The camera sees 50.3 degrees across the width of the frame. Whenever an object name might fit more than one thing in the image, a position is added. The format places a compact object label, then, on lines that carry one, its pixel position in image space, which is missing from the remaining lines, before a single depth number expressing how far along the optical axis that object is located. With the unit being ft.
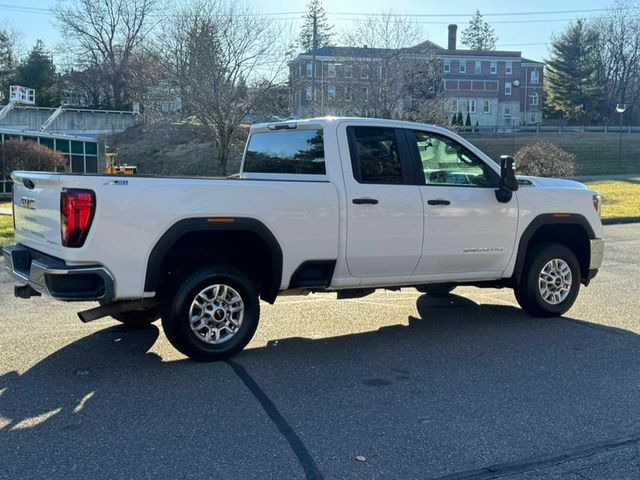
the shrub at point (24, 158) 91.97
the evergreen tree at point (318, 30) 234.44
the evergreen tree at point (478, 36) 361.71
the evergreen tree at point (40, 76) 231.50
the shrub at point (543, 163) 93.35
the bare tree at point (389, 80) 118.01
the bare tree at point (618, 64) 255.29
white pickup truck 16.83
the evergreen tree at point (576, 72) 263.08
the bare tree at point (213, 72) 107.76
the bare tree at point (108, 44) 220.84
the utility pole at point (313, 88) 119.65
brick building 253.24
